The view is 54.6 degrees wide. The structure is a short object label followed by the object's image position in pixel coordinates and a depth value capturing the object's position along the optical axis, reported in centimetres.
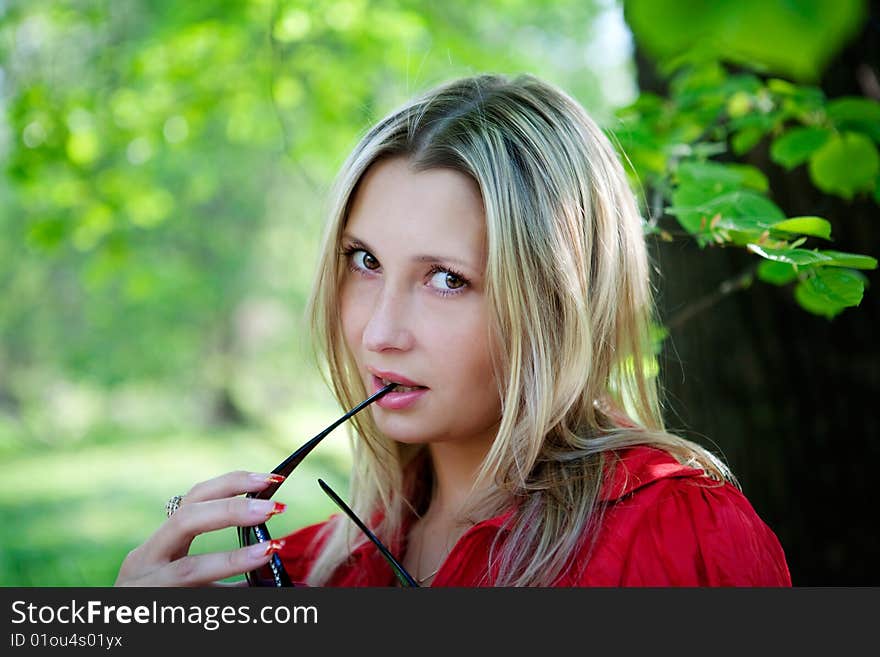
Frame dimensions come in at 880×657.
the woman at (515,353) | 122
